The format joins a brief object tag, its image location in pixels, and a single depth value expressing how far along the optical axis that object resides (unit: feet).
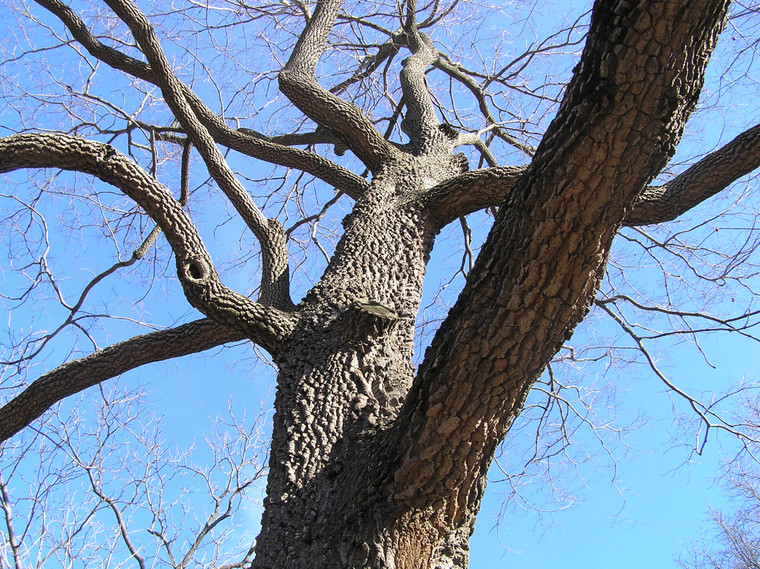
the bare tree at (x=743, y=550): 36.65
